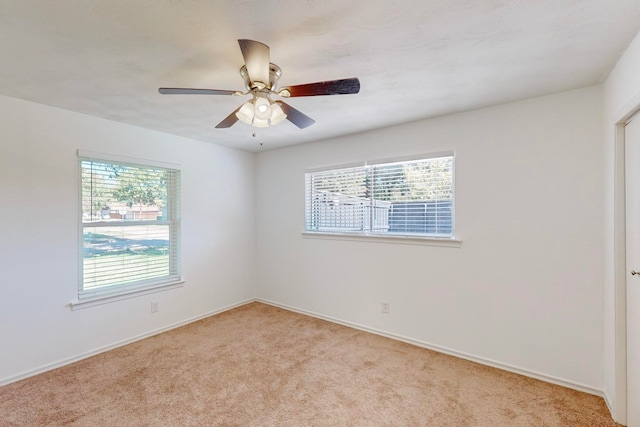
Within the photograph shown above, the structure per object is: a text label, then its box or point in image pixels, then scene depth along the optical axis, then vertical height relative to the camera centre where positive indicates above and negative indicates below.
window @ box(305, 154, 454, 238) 2.97 +0.17
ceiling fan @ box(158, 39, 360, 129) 1.43 +0.68
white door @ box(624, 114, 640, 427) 1.73 -0.31
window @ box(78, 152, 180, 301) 2.94 -0.13
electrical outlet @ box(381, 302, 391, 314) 3.27 -1.05
